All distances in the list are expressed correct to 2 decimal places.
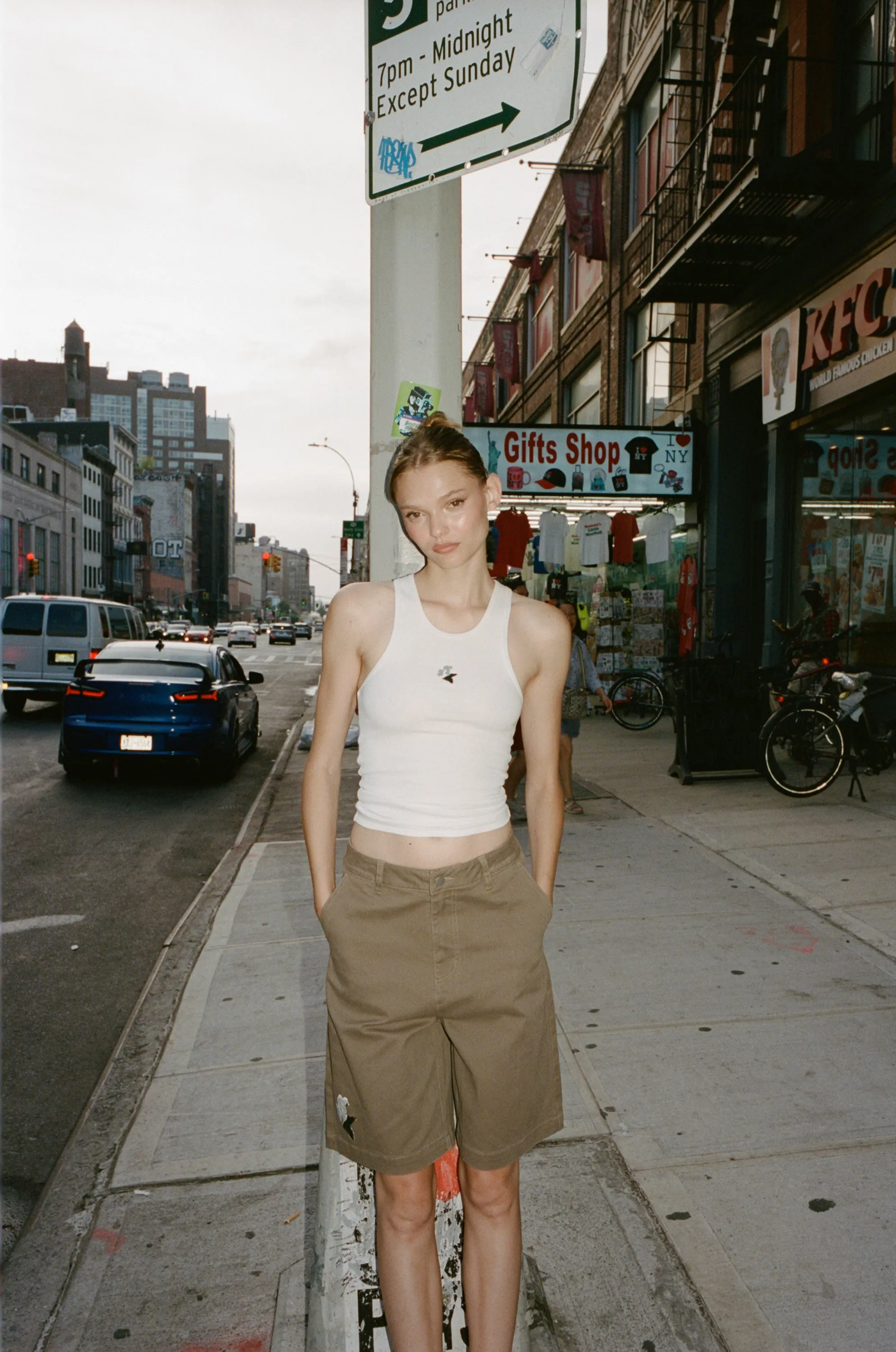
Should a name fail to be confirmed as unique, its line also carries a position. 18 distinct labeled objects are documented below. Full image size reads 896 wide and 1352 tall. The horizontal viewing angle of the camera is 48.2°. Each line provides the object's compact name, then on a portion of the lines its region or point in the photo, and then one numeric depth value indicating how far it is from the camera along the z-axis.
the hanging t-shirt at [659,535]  15.76
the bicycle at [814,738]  8.66
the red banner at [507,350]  31.69
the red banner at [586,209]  20.47
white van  17.55
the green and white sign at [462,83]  2.50
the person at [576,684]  8.58
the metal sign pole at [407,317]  2.64
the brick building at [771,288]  10.65
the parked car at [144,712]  10.81
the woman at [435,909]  1.99
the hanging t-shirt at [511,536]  17.08
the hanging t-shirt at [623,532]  16.39
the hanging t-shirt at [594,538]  16.84
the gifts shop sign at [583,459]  15.45
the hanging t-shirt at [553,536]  17.12
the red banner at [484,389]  37.03
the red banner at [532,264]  27.77
